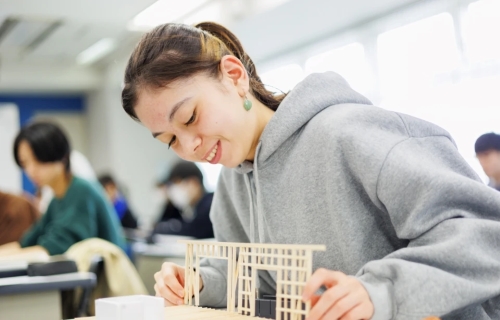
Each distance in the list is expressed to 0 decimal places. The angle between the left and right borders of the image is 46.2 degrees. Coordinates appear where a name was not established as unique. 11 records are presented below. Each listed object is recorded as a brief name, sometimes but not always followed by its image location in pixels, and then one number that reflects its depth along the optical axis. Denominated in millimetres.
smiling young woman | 736
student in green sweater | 2551
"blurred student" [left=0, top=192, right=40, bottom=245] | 3059
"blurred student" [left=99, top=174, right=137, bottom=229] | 5820
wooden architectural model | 717
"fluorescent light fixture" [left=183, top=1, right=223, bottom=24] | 5684
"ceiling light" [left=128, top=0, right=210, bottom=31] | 5207
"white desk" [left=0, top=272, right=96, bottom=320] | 1709
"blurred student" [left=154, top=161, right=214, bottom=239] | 4062
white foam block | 747
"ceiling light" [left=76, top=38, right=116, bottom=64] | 6824
